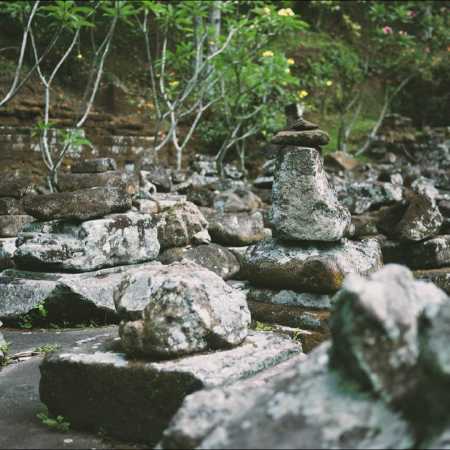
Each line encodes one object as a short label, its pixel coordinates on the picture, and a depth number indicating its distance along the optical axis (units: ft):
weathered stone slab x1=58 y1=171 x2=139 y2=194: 20.42
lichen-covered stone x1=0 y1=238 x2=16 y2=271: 20.27
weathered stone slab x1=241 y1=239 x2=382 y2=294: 13.88
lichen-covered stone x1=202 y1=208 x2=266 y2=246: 24.31
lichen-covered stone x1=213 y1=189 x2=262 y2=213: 29.76
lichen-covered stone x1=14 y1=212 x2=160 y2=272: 17.87
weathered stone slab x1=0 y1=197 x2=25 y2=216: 23.75
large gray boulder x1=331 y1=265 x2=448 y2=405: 5.57
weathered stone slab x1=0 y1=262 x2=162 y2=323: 16.53
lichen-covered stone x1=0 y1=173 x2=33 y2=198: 24.59
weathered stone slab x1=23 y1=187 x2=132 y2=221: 18.29
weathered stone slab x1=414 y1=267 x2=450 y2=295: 18.47
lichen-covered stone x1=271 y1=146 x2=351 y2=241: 14.37
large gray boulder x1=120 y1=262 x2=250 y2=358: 8.85
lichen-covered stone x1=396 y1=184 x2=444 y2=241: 19.93
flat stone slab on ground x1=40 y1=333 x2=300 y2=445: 8.41
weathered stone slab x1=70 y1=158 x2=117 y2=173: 21.70
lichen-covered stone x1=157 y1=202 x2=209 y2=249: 21.89
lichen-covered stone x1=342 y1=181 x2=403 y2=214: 25.27
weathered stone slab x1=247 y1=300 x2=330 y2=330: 13.42
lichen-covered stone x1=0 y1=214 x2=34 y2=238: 22.68
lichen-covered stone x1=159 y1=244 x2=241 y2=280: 21.31
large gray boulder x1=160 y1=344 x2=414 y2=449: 5.47
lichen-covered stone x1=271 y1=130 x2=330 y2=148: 14.52
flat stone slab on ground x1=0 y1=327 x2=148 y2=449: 8.49
